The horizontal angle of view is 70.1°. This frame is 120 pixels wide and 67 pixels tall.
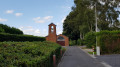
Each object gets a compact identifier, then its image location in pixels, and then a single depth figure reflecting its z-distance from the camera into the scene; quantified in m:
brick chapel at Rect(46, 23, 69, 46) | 25.80
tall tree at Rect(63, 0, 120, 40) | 19.32
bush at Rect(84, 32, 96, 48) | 17.23
